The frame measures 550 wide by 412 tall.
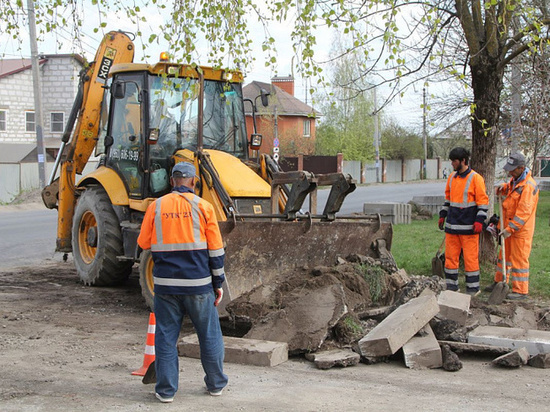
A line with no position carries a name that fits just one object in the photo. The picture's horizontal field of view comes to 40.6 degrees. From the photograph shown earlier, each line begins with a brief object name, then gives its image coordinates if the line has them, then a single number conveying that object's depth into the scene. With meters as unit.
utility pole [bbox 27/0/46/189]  23.55
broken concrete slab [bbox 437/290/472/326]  7.45
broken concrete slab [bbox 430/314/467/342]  7.17
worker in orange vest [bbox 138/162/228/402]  5.38
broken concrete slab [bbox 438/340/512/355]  6.81
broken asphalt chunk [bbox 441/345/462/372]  6.44
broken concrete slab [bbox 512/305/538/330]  7.95
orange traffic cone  6.03
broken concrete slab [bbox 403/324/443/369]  6.52
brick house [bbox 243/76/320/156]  48.28
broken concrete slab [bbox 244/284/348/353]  6.87
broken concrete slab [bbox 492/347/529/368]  6.51
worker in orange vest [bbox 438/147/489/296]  9.23
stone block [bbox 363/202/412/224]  18.52
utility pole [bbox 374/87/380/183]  50.38
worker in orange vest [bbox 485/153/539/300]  9.27
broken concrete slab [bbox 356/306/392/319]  7.63
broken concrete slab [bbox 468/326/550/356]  6.83
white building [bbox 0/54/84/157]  40.09
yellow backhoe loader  8.30
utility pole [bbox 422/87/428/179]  55.58
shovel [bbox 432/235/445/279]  10.34
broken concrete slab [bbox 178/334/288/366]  6.47
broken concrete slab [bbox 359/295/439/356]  6.51
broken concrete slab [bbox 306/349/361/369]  6.48
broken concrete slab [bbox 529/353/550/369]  6.57
